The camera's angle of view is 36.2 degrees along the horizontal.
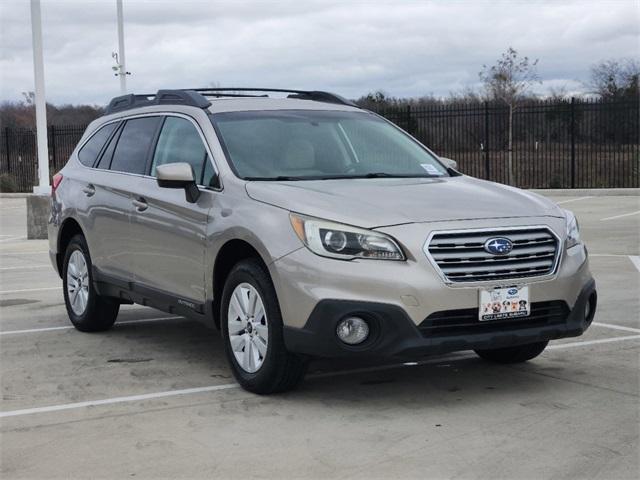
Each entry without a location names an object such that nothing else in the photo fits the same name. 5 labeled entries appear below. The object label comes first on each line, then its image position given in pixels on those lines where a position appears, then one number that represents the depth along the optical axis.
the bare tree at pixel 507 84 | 32.06
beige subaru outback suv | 5.28
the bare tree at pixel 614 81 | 42.78
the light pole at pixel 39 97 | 18.23
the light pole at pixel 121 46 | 28.14
